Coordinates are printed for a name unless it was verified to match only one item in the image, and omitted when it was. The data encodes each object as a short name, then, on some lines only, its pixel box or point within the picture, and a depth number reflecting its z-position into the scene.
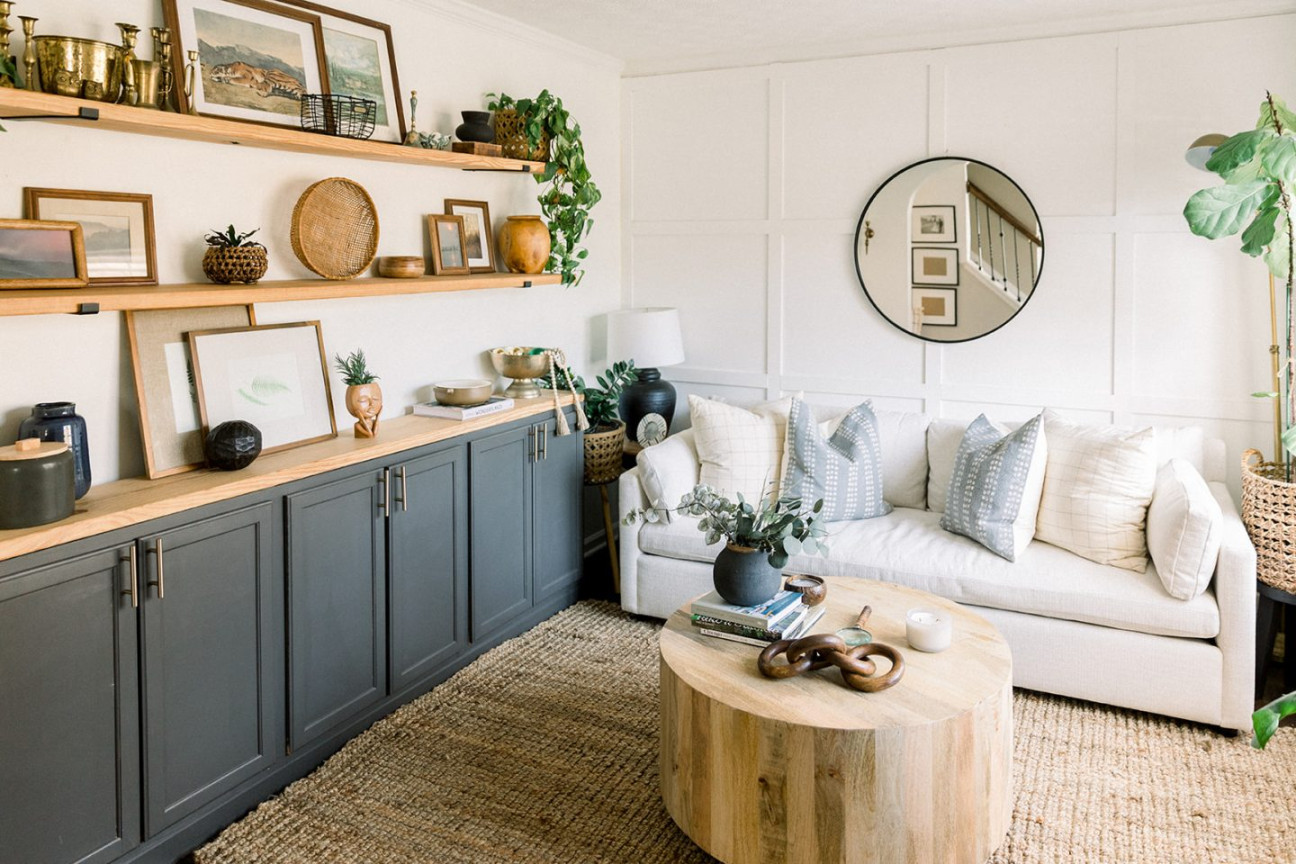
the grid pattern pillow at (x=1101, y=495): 3.34
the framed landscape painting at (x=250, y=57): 2.81
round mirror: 4.17
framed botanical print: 2.82
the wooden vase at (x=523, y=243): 4.07
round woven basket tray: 3.18
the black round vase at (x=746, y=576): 2.69
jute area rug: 2.54
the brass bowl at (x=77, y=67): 2.29
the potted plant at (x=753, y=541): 2.69
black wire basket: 3.11
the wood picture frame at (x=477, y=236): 3.98
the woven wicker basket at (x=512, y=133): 3.98
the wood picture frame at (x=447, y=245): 3.80
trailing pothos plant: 4.02
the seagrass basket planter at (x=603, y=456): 4.28
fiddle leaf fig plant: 3.07
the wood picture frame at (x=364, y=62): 3.28
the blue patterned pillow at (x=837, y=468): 3.85
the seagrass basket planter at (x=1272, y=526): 3.17
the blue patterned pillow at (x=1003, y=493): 3.46
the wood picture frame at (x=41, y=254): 2.32
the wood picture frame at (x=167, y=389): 2.65
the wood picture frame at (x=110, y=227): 2.49
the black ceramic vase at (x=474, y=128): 3.72
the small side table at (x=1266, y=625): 3.20
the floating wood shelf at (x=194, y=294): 2.23
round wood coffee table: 2.21
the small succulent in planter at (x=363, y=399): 3.23
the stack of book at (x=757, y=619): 2.63
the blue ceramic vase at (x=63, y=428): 2.38
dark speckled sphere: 2.68
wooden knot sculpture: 2.35
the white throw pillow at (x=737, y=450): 4.00
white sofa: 3.05
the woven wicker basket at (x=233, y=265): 2.81
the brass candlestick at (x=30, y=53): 2.29
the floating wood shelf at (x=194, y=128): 2.21
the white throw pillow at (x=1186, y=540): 3.04
